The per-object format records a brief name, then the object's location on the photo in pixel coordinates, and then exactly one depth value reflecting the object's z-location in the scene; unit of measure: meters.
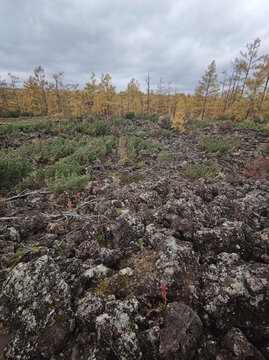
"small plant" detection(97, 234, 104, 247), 2.72
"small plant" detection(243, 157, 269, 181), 5.99
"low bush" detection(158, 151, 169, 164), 7.98
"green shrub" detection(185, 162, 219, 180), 6.04
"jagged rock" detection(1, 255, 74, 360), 1.42
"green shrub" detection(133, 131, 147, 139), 14.54
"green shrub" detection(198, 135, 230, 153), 9.25
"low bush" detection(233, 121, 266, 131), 14.84
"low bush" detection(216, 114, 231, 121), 23.56
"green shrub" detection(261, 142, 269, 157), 8.64
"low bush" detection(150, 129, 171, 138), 15.37
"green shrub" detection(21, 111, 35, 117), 25.22
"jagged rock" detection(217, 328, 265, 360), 1.26
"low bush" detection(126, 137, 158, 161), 8.22
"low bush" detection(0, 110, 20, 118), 23.13
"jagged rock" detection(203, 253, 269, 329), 1.56
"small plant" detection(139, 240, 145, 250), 2.61
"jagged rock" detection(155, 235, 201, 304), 1.82
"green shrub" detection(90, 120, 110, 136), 13.20
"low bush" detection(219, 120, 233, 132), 14.12
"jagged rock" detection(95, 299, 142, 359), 1.41
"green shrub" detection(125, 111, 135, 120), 25.73
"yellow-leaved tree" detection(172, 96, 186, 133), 17.31
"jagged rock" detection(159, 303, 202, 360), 1.33
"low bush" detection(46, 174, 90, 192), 4.36
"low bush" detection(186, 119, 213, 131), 17.82
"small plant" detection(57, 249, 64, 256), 2.47
